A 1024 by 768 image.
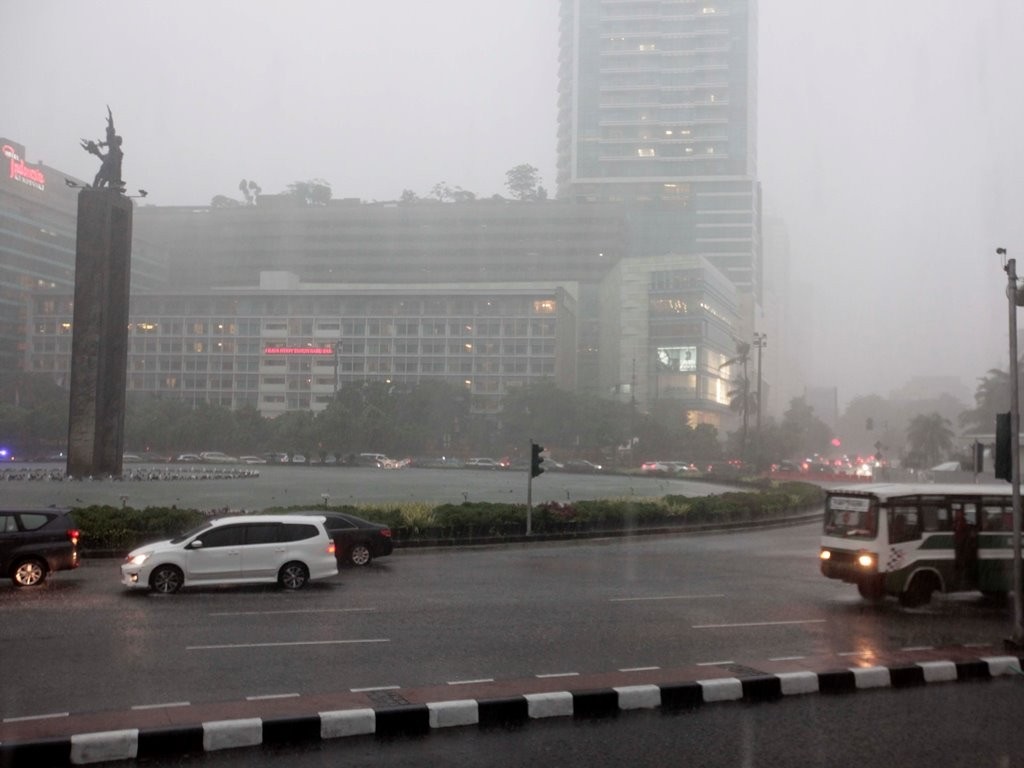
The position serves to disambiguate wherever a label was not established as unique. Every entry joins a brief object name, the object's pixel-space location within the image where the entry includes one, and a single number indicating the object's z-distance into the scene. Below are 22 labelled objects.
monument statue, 55.94
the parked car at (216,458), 96.94
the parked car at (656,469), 81.91
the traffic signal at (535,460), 30.27
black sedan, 23.16
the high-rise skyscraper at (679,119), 195.12
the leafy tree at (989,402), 84.50
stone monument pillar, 53.31
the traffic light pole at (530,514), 29.80
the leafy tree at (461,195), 183.09
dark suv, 18.48
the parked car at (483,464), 97.62
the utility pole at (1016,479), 13.37
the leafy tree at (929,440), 87.38
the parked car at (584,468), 88.75
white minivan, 17.98
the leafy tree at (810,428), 137.62
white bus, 17.75
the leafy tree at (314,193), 182.00
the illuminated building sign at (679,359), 133.00
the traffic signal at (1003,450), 13.63
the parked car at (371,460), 97.51
